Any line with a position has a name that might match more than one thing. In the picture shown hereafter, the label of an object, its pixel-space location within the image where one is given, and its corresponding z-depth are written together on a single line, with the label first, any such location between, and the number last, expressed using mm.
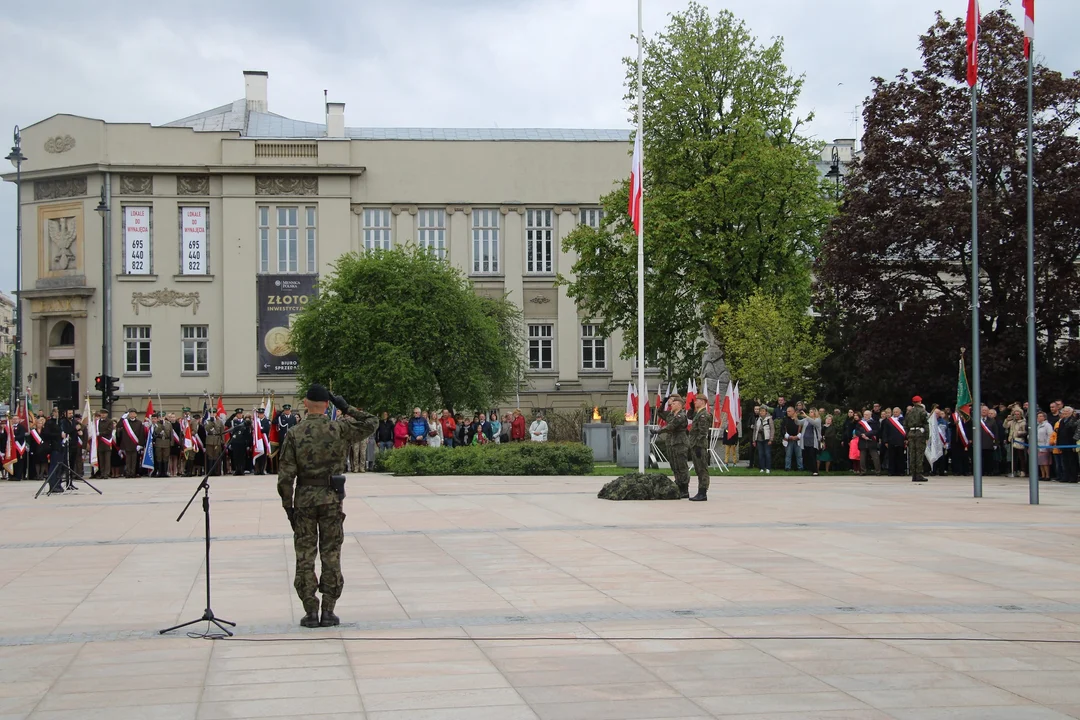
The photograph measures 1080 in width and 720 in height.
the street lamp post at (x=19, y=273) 56469
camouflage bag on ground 21656
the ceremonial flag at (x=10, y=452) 33375
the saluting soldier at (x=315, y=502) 9711
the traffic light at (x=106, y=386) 38500
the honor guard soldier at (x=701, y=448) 21547
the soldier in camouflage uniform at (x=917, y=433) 28938
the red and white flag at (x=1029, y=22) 21234
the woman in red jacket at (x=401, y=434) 35719
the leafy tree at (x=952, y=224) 35188
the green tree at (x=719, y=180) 42344
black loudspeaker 33031
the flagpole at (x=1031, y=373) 21188
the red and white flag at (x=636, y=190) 22562
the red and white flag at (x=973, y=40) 22625
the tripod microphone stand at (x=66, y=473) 26280
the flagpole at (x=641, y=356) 22719
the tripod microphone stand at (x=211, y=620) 9492
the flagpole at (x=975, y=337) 22625
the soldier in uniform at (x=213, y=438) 33312
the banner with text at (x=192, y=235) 60375
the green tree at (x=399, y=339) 43344
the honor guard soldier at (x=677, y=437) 21422
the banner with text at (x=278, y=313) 60156
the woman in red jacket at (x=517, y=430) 41500
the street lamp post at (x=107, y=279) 58406
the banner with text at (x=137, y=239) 59938
